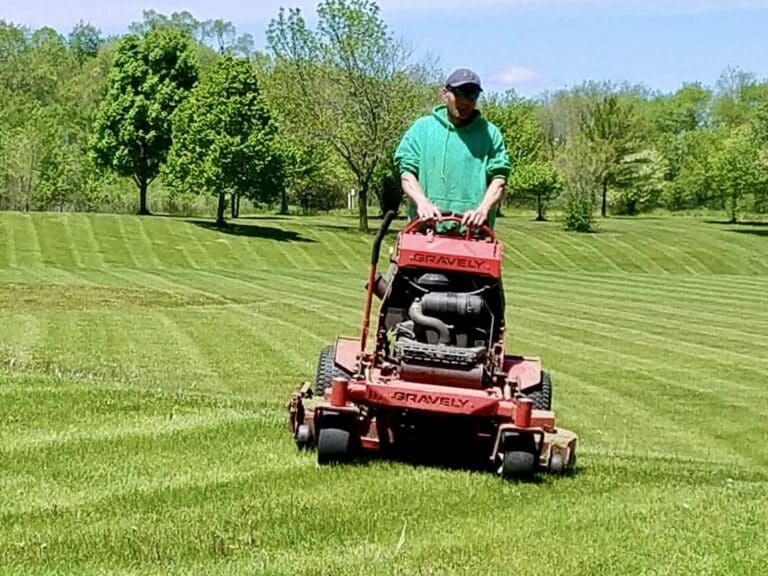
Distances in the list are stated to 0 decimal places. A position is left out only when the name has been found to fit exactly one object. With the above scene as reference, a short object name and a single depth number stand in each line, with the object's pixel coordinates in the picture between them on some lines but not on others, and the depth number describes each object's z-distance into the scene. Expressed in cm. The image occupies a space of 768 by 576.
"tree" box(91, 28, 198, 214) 5616
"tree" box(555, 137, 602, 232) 7762
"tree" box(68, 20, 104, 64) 11806
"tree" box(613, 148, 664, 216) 8050
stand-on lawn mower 667
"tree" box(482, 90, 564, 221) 7475
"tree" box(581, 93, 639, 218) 7750
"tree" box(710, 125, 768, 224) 7306
